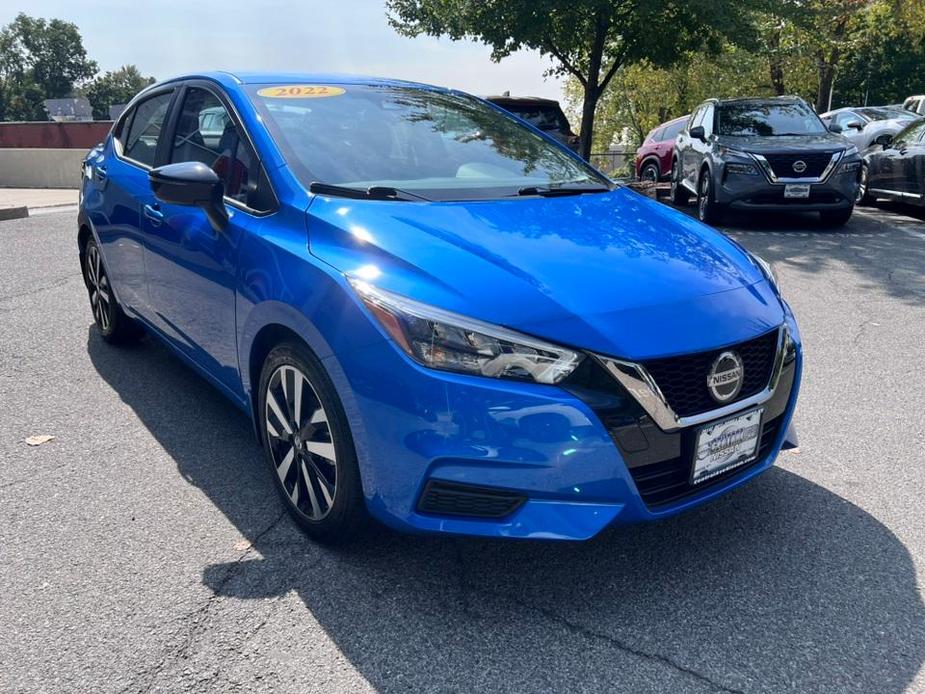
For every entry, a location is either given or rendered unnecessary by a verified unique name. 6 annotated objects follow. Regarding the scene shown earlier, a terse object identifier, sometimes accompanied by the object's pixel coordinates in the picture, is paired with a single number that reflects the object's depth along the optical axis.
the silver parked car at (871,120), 14.01
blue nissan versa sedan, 2.28
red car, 14.45
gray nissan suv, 9.38
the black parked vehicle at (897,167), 10.26
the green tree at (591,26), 13.32
